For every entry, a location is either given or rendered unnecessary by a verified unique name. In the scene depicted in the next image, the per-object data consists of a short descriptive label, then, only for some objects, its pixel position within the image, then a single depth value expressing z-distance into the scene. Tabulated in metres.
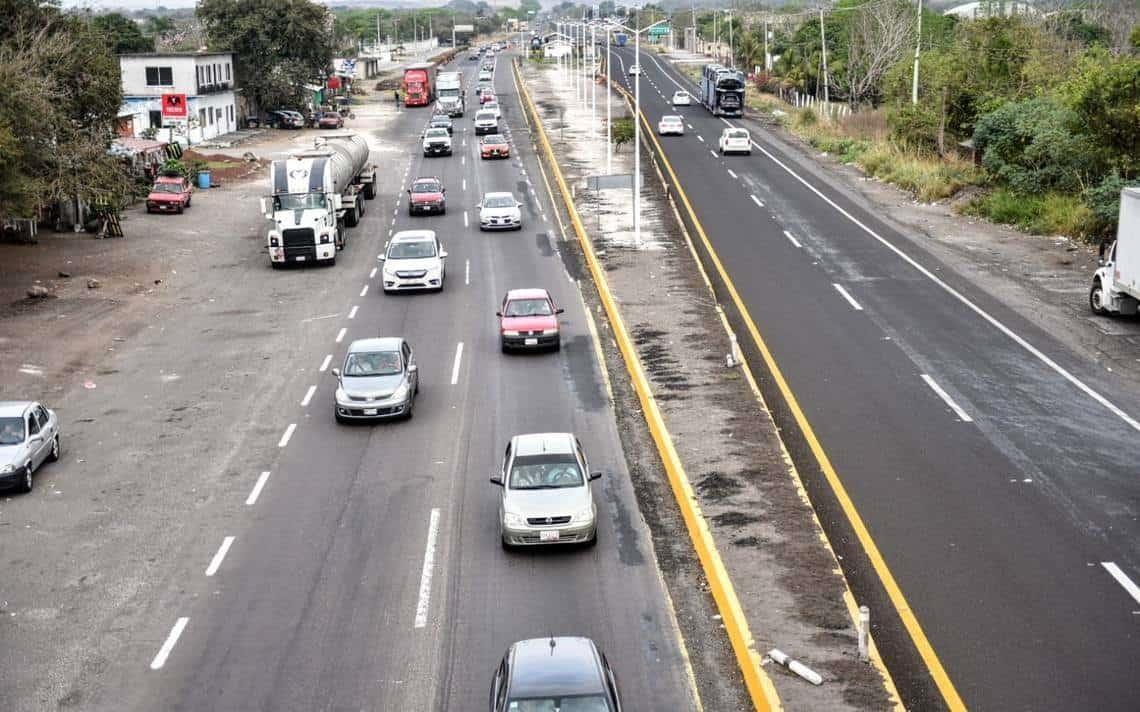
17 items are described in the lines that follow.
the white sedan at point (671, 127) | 78.38
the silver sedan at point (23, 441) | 23.45
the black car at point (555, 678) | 13.36
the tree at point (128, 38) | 143.00
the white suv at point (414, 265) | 40.28
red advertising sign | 76.19
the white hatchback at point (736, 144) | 69.19
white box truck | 32.50
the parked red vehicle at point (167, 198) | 57.47
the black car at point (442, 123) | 82.11
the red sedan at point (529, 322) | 32.56
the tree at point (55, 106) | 40.09
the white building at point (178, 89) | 81.94
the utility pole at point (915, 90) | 64.31
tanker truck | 45.34
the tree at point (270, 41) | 94.56
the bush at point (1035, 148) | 48.81
